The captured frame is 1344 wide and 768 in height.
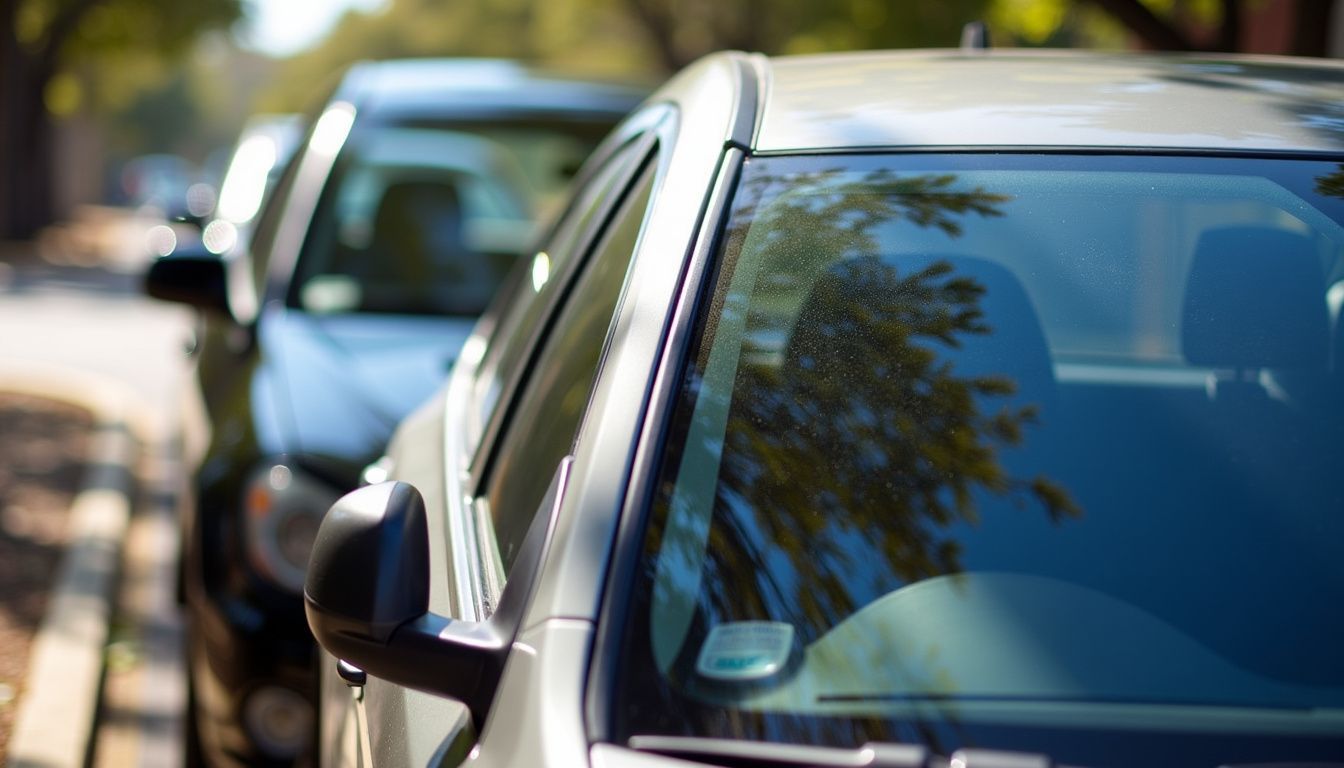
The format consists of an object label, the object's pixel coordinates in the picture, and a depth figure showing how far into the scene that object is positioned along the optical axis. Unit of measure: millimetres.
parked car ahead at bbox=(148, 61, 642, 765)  7939
